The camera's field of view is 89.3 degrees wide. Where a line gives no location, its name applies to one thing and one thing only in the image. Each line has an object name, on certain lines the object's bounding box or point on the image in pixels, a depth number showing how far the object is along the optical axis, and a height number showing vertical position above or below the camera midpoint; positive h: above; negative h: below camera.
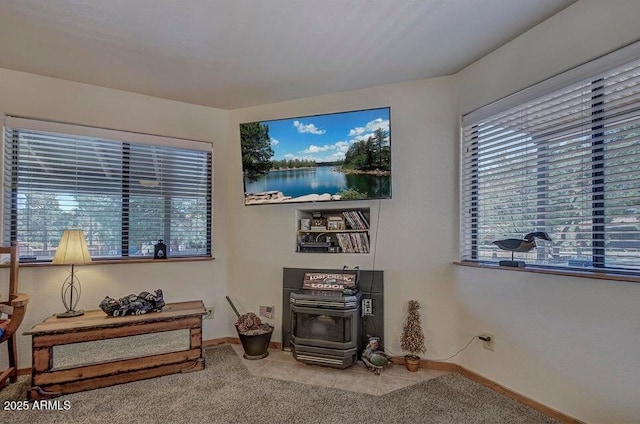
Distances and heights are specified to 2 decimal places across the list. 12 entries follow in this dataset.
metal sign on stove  2.93 -0.61
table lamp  2.51 -0.30
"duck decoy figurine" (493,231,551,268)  2.07 -0.19
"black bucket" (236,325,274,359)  2.93 -1.18
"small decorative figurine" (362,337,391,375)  2.61 -1.17
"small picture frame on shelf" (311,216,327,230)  3.17 -0.08
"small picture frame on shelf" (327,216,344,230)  3.11 -0.08
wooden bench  2.25 -1.04
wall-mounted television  2.76 +0.52
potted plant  2.67 -1.03
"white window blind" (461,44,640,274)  1.71 +0.29
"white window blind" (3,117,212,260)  2.71 +0.23
